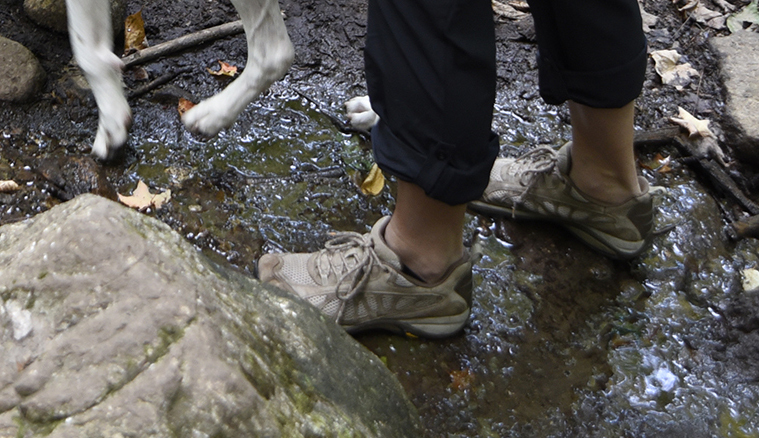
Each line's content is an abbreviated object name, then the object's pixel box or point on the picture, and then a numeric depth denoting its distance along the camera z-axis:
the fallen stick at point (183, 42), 2.96
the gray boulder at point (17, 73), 2.68
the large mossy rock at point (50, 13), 2.96
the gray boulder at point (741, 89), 2.95
